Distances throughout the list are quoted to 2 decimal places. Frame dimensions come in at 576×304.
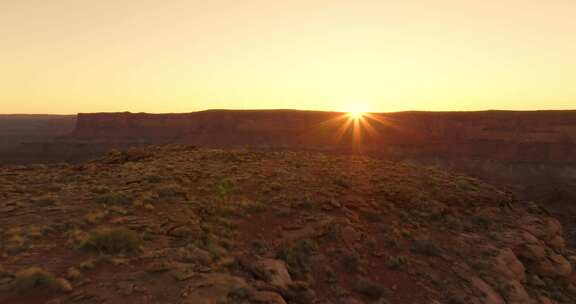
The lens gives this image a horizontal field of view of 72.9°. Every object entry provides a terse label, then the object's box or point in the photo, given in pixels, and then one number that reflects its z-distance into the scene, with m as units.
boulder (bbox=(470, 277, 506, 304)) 10.06
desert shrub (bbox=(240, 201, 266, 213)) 12.59
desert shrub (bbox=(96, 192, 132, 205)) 12.20
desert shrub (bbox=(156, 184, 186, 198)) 13.48
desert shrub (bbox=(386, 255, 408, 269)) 10.66
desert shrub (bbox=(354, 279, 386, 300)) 9.16
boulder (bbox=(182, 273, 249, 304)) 6.89
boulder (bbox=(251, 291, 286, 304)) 7.21
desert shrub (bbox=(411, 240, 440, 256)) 11.68
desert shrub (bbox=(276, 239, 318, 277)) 9.50
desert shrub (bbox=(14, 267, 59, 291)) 6.83
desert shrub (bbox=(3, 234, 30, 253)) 8.24
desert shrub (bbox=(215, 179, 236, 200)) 13.93
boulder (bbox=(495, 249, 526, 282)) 11.62
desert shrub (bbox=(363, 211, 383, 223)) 13.34
